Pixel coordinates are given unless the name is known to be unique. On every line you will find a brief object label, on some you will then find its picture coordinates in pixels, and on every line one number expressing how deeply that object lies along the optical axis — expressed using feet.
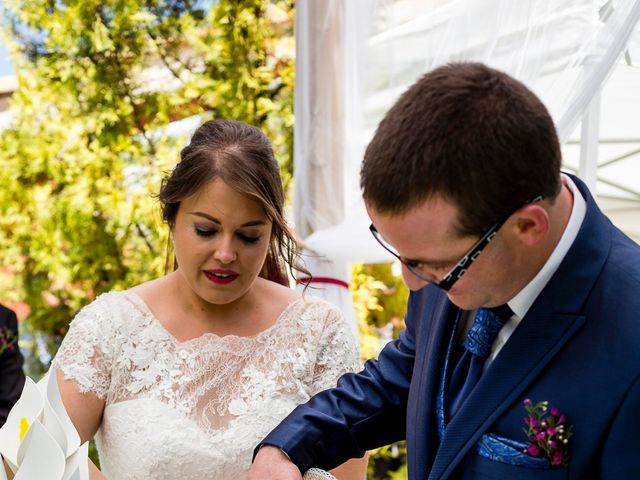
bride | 8.07
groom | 4.68
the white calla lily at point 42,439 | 4.68
